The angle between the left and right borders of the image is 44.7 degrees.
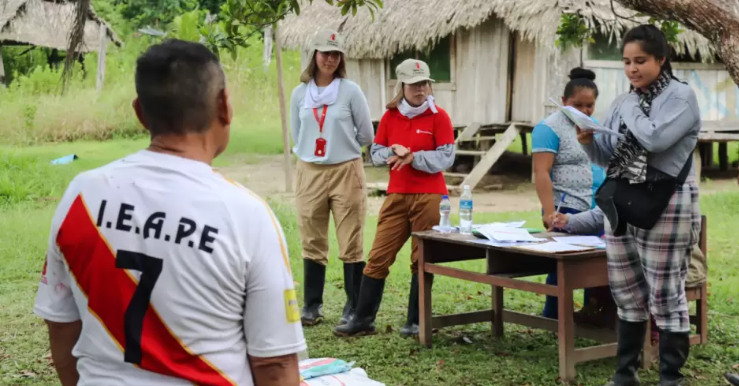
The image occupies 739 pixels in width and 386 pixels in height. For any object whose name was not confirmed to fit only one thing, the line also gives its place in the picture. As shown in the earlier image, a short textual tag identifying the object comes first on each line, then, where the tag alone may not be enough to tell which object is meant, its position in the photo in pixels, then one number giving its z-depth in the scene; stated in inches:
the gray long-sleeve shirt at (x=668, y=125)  179.2
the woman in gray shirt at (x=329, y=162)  264.5
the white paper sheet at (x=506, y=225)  234.9
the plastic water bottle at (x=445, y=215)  241.9
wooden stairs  618.8
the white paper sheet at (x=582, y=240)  212.7
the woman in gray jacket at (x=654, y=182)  181.8
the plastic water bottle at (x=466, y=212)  240.2
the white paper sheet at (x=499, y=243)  212.8
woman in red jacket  246.8
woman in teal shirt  233.9
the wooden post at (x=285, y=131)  581.1
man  78.2
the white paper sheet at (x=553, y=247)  200.7
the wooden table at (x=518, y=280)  201.5
